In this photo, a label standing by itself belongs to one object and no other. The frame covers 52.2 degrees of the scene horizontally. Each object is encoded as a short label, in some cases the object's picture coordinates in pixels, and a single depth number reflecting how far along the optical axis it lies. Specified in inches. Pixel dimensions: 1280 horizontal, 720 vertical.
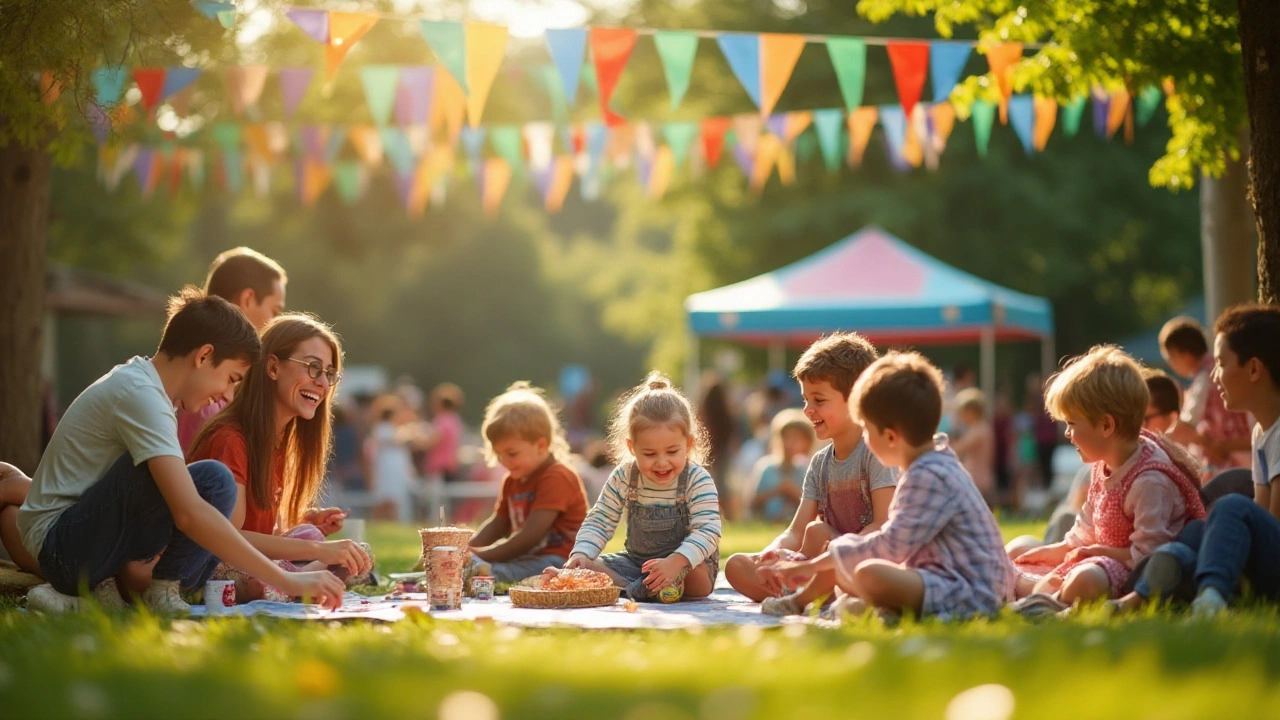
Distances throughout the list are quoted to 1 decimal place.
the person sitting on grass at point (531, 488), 234.4
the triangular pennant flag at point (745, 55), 334.0
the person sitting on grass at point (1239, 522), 155.6
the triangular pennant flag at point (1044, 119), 431.2
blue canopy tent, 544.4
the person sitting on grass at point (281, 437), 196.4
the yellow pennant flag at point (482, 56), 305.1
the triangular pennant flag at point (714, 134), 492.1
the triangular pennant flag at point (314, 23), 296.6
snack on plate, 185.9
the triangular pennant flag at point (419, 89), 402.0
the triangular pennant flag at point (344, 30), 298.5
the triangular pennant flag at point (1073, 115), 380.0
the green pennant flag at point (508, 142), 523.5
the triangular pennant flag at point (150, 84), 349.4
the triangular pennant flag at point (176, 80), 354.6
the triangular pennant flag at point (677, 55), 336.5
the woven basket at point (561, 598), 184.1
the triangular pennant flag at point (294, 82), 404.5
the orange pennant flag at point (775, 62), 331.6
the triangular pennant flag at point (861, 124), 446.6
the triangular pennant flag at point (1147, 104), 345.1
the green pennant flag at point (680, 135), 501.0
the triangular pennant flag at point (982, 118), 433.8
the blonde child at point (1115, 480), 170.6
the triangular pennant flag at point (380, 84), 392.5
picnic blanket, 159.9
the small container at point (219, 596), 181.3
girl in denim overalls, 196.5
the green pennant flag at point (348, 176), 585.3
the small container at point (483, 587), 199.5
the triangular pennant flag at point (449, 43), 307.7
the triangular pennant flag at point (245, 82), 390.6
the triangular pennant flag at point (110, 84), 243.0
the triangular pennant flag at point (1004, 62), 303.5
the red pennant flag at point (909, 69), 338.0
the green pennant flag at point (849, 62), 339.3
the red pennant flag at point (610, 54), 324.8
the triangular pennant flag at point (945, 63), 344.5
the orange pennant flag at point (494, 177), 589.0
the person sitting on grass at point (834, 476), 194.7
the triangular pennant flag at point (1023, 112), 446.0
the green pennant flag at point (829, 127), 465.1
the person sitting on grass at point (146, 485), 163.0
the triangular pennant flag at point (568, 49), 322.7
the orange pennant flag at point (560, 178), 565.3
